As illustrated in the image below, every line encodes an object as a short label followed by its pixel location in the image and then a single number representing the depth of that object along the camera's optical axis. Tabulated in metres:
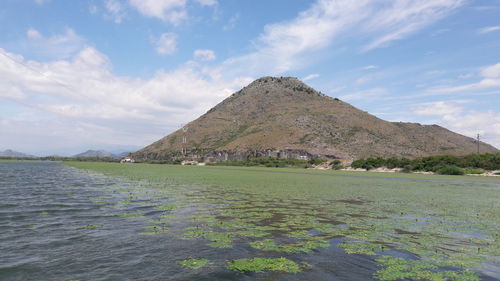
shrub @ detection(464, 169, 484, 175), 91.25
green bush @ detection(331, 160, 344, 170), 125.34
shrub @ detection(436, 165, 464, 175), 93.50
